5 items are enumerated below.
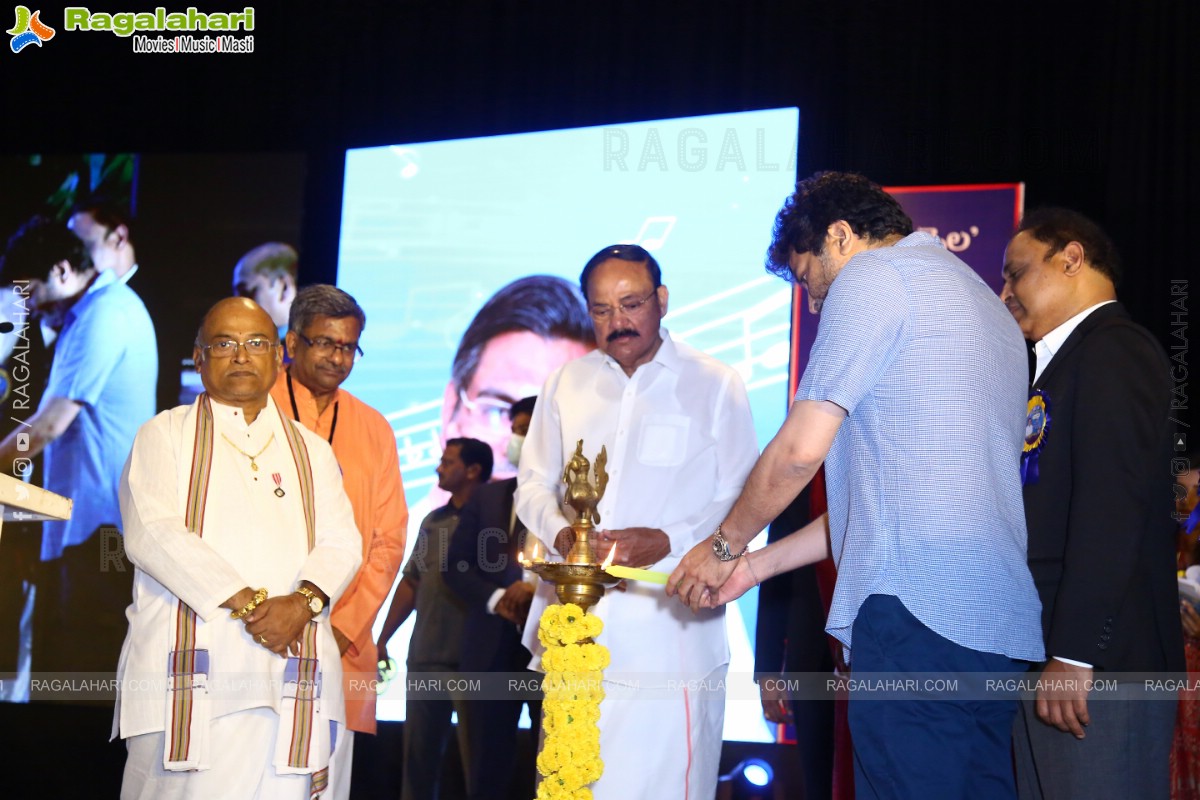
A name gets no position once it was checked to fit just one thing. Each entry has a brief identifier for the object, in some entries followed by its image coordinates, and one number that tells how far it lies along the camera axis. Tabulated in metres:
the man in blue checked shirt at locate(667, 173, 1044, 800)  2.09
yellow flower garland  2.46
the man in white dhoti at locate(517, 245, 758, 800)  3.18
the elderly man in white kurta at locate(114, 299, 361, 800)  2.84
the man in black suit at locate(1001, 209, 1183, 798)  2.35
